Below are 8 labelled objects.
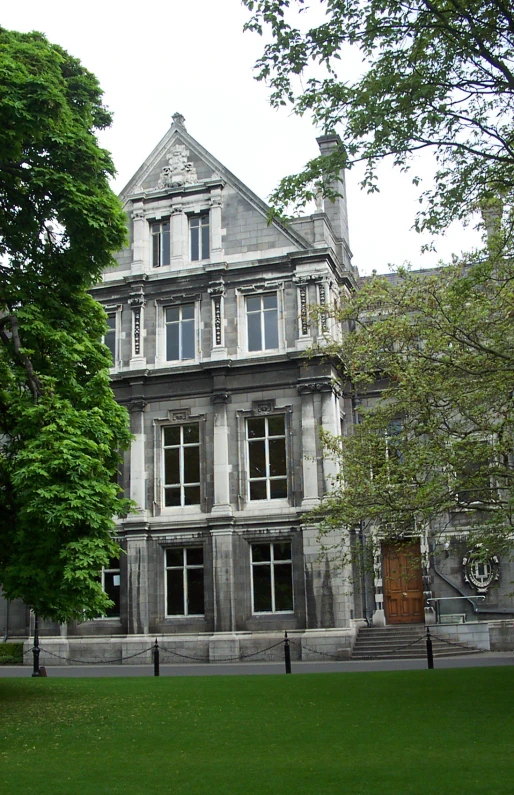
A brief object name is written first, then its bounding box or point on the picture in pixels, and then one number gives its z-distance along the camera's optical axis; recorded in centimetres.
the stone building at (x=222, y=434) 2777
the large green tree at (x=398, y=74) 1220
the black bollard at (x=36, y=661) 2277
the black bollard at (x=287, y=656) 2144
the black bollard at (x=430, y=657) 2077
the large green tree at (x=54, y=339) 1409
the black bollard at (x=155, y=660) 2138
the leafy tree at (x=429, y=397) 1652
